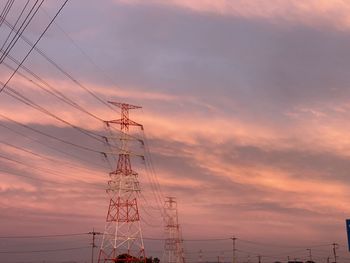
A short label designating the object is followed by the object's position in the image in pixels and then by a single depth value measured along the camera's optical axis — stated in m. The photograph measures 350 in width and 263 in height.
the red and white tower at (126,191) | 74.44
